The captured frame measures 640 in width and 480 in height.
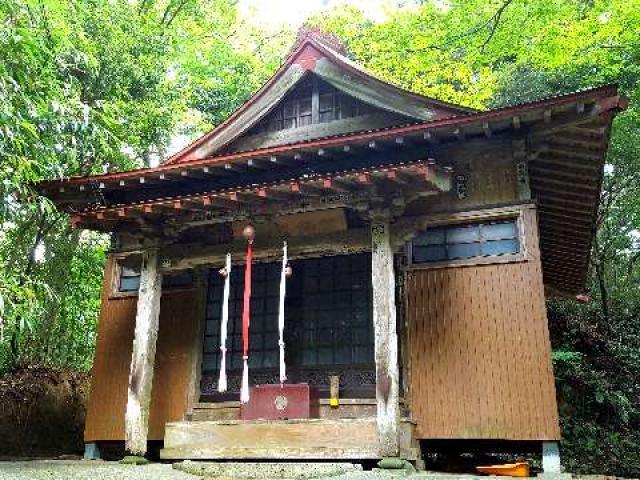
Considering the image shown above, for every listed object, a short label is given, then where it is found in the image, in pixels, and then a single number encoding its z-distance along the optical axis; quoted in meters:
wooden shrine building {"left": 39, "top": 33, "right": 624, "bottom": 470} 7.27
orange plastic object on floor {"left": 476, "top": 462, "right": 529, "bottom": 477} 6.61
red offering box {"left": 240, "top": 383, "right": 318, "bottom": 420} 7.89
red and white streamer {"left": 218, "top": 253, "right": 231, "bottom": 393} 7.32
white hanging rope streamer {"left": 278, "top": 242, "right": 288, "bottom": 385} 7.29
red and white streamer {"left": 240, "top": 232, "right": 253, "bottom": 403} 7.04
